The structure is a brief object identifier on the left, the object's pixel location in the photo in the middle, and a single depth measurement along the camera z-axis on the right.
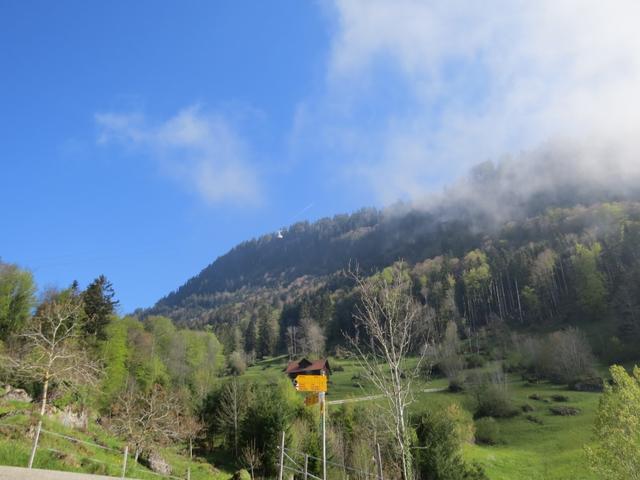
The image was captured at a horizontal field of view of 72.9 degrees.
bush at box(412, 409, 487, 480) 31.06
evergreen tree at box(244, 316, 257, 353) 127.88
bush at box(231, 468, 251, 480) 20.83
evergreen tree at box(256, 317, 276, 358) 123.62
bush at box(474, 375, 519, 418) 53.00
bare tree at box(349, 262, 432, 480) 11.83
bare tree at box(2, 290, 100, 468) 20.94
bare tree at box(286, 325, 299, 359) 115.19
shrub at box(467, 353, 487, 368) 75.50
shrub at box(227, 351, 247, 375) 97.12
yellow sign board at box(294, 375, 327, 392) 10.80
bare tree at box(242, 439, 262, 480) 36.92
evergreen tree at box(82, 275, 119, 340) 50.62
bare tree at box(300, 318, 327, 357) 105.36
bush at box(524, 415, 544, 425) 48.74
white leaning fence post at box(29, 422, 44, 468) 13.88
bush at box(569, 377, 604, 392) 58.41
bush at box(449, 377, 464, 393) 63.91
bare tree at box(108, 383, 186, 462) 31.61
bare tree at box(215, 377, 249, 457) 44.50
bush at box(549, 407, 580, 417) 49.58
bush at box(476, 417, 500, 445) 46.63
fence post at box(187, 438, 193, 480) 41.13
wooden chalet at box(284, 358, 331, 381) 79.69
